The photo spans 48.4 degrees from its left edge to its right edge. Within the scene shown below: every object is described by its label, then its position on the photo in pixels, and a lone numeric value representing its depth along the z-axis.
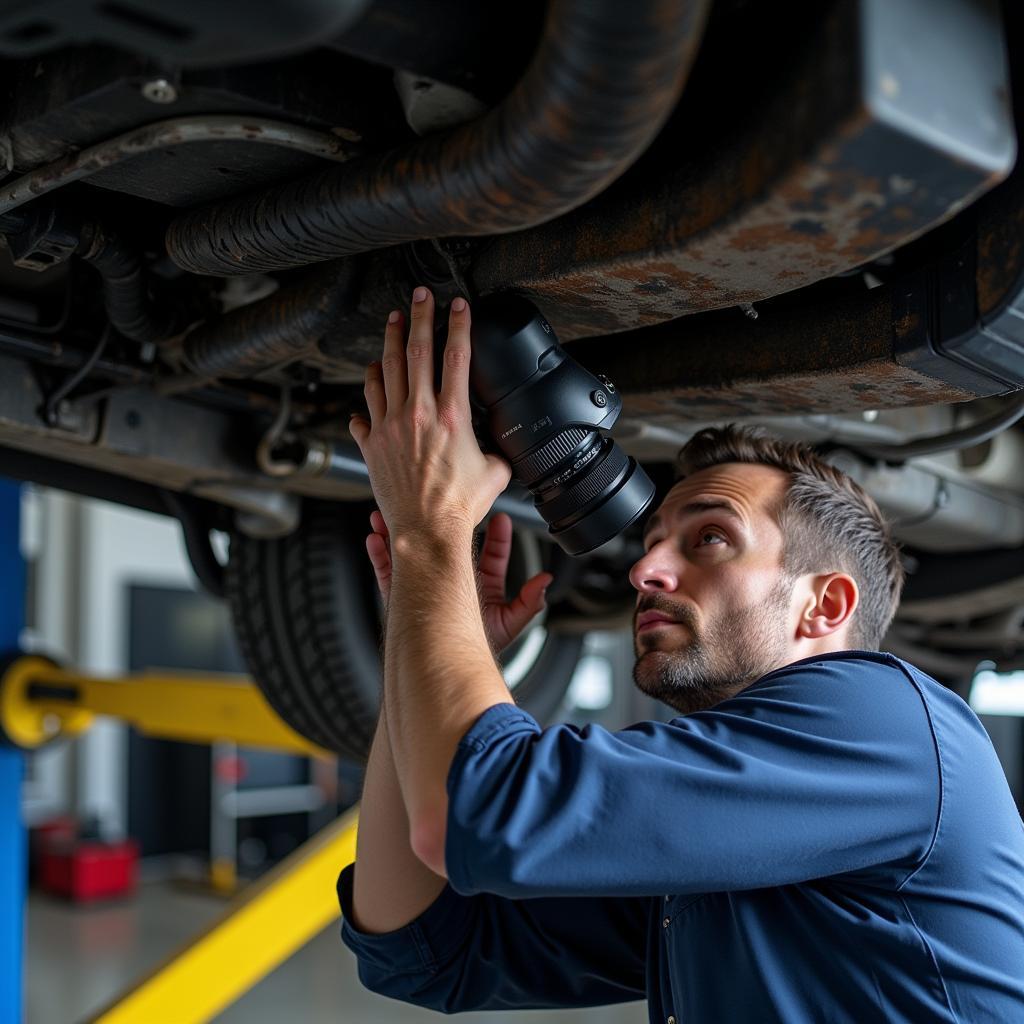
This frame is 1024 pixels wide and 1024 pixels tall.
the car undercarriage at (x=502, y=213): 0.61
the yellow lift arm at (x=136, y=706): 2.71
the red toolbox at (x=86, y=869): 5.54
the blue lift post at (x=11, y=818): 2.40
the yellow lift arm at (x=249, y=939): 2.13
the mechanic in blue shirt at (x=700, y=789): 0.80
